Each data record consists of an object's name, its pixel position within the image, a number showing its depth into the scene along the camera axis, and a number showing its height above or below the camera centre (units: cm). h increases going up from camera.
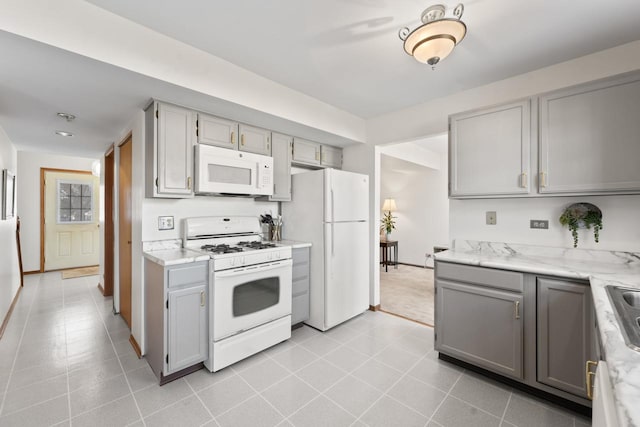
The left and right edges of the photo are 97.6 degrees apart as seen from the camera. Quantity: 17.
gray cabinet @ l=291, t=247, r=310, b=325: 293 -79
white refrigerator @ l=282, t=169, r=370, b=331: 296 -26
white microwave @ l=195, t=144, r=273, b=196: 245 +38
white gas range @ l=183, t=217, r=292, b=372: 221 -67
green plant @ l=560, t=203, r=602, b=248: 209 -4
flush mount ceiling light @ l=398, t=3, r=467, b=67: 154 +101
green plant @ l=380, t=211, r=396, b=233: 646 -23
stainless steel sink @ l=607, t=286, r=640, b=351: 91 -41
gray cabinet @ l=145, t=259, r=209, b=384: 203 -79
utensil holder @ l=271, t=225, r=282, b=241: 327 -23
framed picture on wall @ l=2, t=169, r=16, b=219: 318 +23
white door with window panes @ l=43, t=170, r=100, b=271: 552 -16
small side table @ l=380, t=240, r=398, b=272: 607 -88
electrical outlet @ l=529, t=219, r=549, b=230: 234 -10
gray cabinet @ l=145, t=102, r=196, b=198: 227 +52
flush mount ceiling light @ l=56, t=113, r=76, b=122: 262 +92
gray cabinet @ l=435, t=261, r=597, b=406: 174 -79
